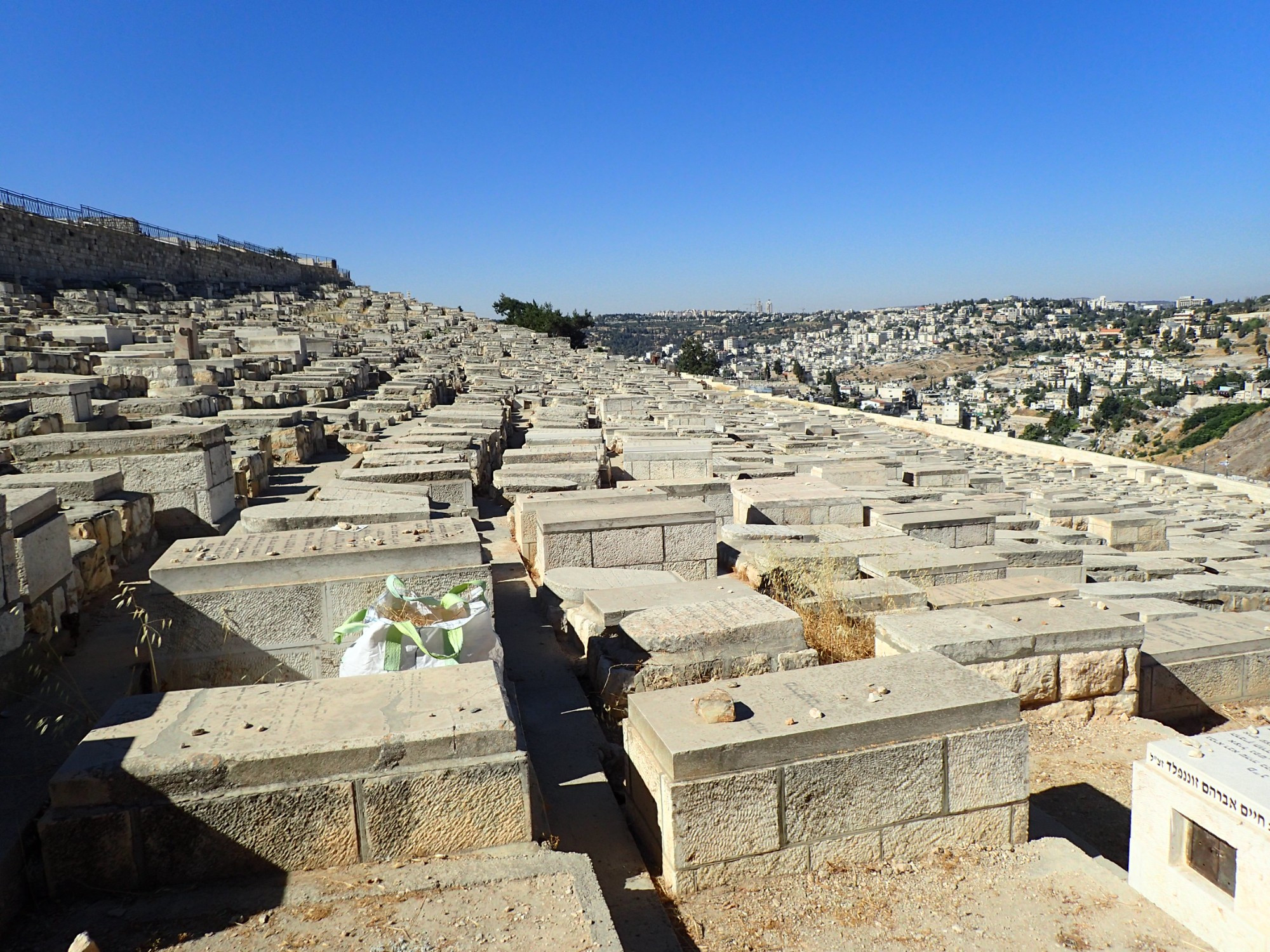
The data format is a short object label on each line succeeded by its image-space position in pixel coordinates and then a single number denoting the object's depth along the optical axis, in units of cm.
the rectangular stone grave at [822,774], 262
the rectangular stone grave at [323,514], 465
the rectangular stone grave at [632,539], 517
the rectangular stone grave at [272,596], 355
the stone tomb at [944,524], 648
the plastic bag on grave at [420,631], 327
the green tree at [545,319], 5006
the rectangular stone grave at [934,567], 513
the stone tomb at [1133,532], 940
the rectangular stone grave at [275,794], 225
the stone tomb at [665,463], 787
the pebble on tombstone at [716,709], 276
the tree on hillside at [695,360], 5303
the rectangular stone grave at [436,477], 618
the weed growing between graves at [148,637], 354
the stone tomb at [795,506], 661
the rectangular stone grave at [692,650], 359
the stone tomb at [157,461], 575
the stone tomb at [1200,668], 464
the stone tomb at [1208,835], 246
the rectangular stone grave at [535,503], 571
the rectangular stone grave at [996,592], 470
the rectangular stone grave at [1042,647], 402
